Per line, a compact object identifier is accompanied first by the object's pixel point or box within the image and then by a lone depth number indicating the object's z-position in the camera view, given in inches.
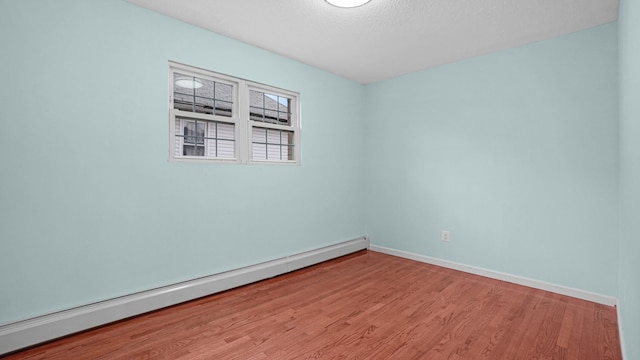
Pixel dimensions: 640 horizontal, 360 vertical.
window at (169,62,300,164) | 110.7
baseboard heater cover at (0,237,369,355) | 76.3
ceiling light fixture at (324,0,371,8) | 92.4
